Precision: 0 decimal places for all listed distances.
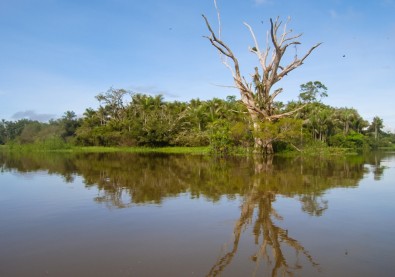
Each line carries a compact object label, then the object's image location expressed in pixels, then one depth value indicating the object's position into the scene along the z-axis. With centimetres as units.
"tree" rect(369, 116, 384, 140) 5632
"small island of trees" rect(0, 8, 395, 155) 2842
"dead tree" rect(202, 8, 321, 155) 2789
